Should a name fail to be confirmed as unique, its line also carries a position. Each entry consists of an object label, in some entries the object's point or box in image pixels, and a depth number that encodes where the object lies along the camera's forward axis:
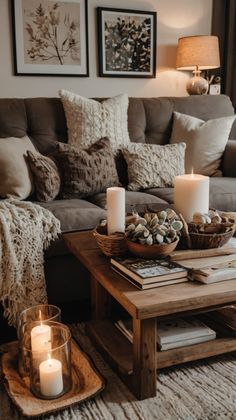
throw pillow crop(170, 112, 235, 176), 2.72
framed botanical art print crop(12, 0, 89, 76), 3.00
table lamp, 3.17
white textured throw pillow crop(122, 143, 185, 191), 2.48
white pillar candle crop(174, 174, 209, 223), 1.62
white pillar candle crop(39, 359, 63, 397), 1.30
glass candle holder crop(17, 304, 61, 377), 1.40
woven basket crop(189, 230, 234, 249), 1.48
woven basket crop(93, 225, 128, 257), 1.46
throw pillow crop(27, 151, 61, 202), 2.15
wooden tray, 1.29
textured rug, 1.30
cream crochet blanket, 1.73
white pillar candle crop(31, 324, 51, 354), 1.38
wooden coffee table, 1.22
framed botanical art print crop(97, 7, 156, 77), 3.23
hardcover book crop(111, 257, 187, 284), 1.30
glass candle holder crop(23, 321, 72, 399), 1.31
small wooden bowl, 1.40
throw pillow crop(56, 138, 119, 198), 2.27
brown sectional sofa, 1.91
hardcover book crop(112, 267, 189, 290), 1.29
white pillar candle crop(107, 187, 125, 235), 1.52
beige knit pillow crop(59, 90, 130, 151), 2.51
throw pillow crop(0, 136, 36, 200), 2.08
